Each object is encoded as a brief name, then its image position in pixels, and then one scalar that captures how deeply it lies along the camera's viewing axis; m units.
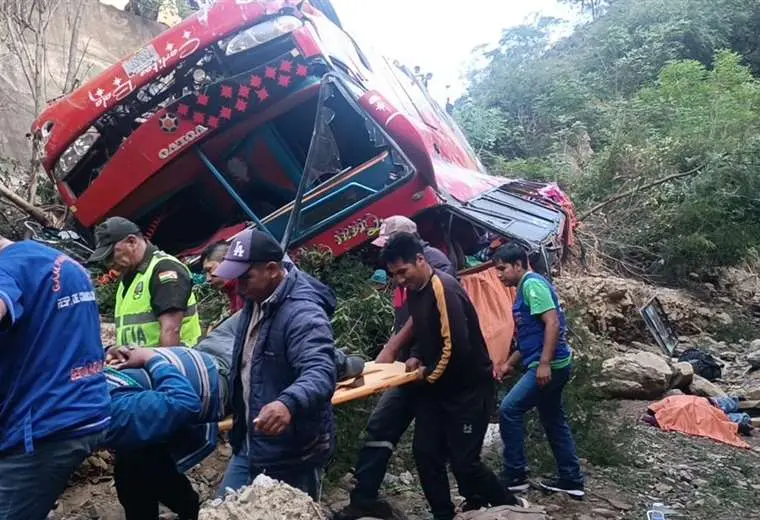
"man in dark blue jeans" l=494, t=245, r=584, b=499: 3.99
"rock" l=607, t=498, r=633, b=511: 4.11
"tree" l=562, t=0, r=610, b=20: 39.12
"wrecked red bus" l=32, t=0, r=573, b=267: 5.32
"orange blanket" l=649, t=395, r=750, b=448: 5.73
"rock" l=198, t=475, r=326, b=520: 2.13
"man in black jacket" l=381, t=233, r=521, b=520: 3.19
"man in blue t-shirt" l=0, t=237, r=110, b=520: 1.94
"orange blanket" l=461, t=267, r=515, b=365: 4.70
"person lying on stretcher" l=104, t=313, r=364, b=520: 2.25
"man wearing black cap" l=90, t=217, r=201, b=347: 3.19
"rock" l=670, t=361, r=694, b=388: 6.93
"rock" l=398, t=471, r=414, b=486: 4.18
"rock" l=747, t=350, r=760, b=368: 8.54
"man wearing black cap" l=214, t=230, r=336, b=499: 2.39
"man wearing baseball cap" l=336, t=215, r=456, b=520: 3.45
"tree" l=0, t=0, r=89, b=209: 8.70
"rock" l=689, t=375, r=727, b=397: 7.03
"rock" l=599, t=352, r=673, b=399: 6.60
